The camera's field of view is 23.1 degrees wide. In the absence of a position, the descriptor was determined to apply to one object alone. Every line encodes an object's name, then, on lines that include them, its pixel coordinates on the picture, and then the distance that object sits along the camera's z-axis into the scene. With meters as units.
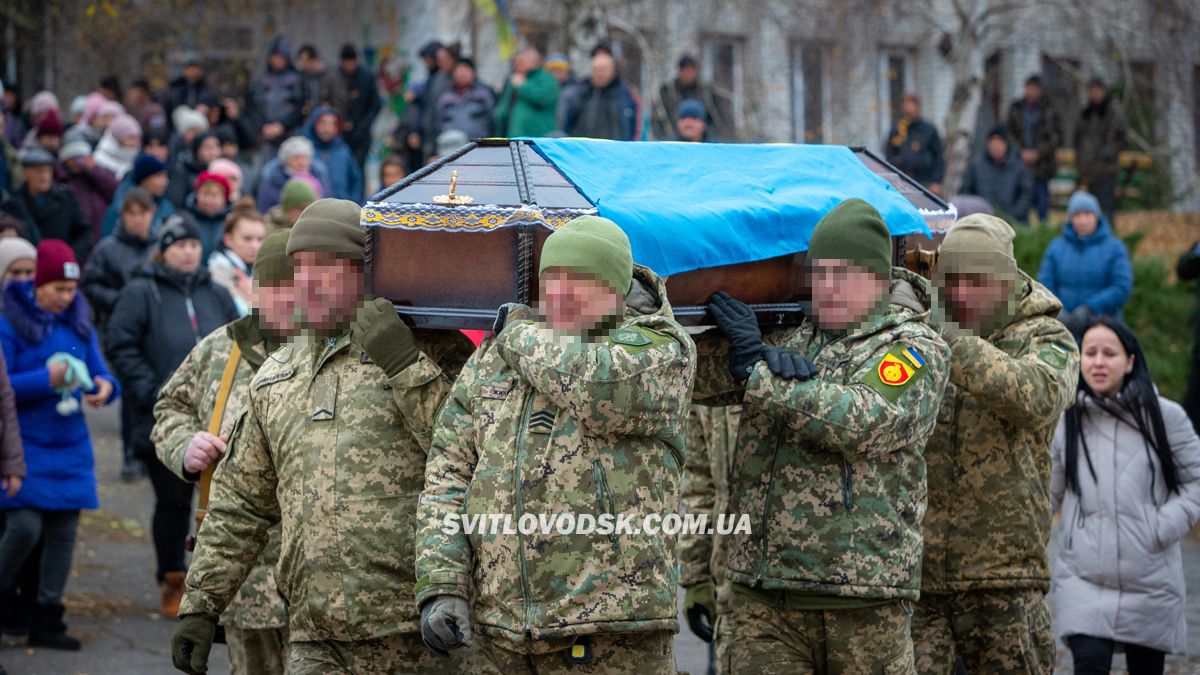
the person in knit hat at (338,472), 8.27
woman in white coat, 11.22
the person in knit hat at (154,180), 22.99
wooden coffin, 8.27
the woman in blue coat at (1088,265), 21.33
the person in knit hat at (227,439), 9.06
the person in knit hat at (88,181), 27.09
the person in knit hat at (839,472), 8.42
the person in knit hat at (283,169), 23.52
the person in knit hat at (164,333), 15.02
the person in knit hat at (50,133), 27.80
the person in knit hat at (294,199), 16.64
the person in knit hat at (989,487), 9.52
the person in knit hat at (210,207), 19.58
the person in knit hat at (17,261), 14.02
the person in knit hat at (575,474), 7.34
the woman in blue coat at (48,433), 13.45
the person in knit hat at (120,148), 28.42
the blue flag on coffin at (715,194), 8.72
